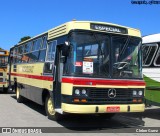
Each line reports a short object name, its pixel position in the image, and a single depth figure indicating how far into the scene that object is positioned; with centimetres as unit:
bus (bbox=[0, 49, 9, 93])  2333
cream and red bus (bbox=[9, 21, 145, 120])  923
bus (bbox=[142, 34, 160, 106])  1197
